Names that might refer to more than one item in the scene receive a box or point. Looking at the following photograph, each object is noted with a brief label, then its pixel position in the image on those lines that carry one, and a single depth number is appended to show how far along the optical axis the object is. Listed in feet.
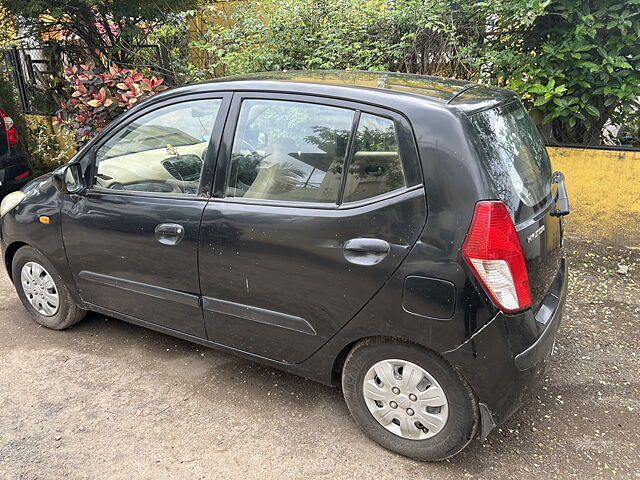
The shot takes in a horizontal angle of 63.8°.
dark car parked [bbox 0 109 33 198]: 18.99
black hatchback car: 6.87
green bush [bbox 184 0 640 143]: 13.87
